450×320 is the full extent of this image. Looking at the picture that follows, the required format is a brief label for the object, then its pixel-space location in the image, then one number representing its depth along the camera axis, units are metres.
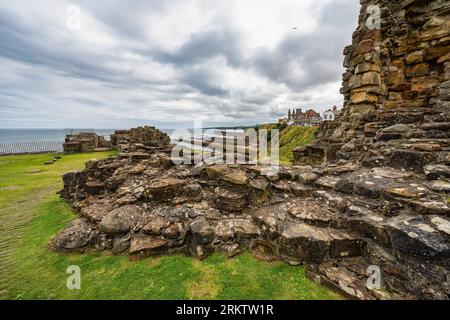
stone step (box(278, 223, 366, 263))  3.55
